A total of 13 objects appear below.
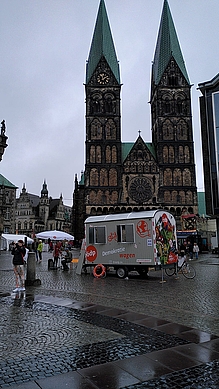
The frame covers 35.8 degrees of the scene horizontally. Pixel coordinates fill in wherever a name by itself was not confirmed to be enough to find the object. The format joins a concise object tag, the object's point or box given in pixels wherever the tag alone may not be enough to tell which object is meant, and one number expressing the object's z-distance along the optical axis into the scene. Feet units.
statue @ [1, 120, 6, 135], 112.01
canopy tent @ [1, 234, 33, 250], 148.81
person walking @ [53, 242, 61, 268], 72.42
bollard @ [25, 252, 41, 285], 43.89
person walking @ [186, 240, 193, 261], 105.51
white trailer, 52.25
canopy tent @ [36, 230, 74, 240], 84.94
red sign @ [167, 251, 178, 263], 54.72
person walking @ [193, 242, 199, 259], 104.82
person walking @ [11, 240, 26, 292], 39.34
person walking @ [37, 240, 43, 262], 92.48
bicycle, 53.01
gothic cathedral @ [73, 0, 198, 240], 205.05
